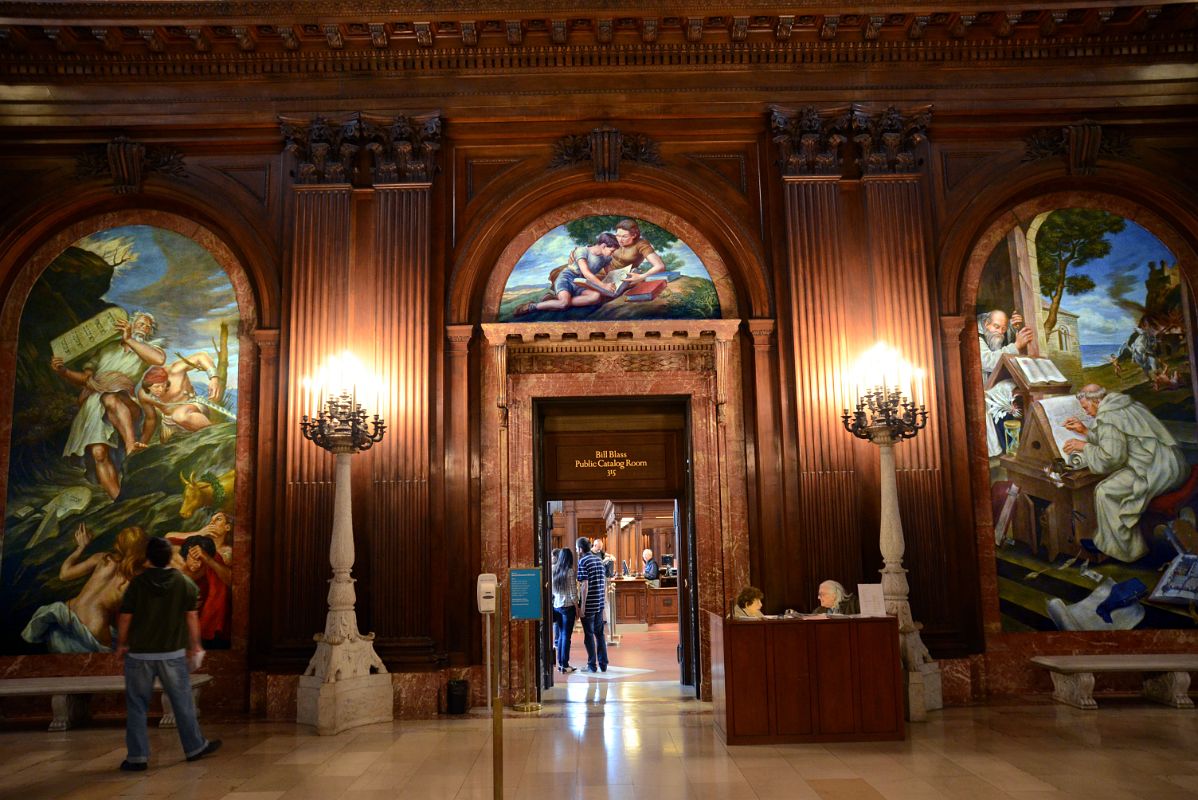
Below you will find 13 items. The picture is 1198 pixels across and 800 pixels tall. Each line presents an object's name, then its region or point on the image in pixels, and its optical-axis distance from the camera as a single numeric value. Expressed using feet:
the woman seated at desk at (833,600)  28.66
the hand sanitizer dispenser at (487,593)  29.37
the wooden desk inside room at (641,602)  65.77
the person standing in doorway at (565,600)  43.32
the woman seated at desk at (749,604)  27.48
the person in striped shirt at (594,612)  43.06
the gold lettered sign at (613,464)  38.73
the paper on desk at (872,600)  27.86
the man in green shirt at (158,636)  24.45
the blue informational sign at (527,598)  30.45
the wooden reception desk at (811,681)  25.94
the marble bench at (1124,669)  30.40
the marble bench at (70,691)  29.99
